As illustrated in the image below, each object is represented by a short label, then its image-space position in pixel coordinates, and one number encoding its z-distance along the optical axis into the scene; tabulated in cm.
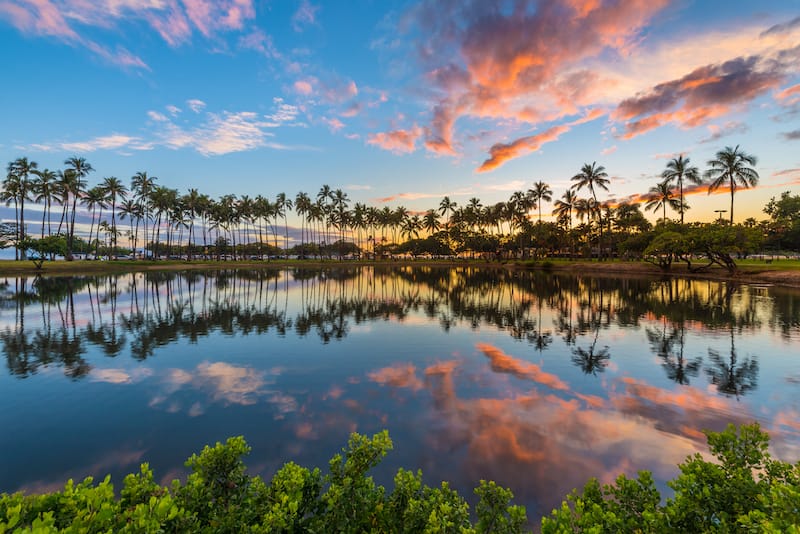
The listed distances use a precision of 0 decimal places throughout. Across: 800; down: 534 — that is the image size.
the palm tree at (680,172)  7601
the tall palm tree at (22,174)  7744
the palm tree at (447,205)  15488
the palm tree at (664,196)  8688
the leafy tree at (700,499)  371
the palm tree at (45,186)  8104
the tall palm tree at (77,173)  8450
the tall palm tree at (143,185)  10581
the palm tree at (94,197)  9710
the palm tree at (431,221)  16650
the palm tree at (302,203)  13712
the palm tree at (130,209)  12098
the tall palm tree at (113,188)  9792
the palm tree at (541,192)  11031
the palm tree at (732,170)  6084
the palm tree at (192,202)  11919
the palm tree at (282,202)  13562
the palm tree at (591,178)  8719
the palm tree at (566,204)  10944
